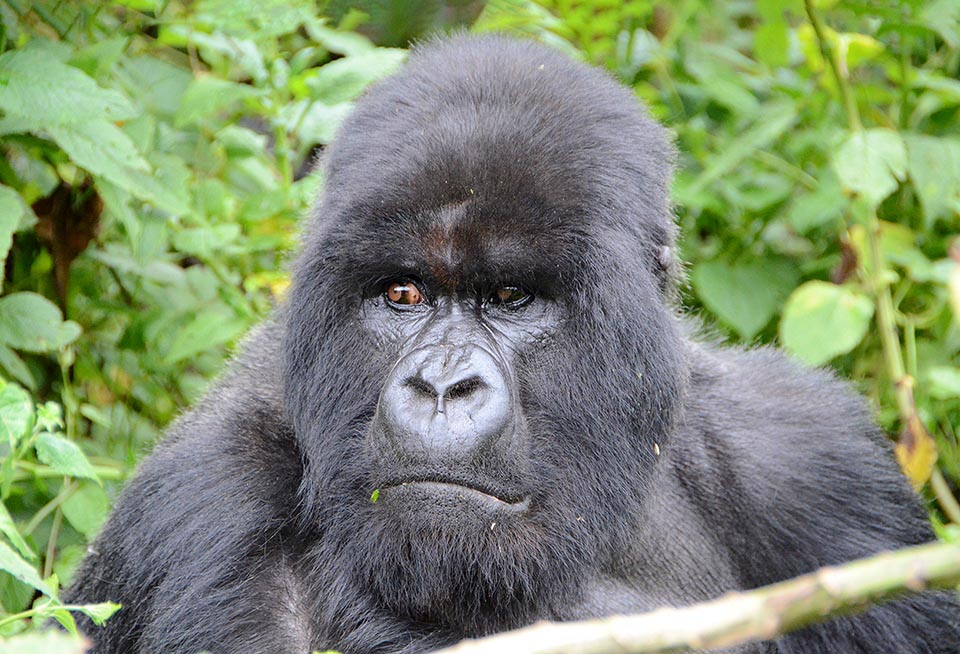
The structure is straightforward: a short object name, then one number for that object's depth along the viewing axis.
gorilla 4.95
